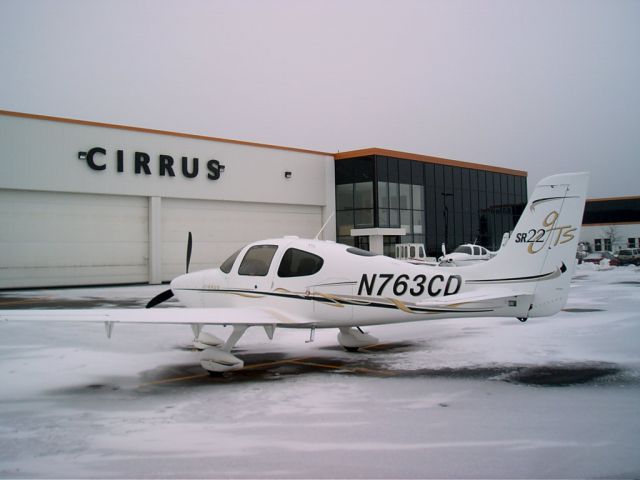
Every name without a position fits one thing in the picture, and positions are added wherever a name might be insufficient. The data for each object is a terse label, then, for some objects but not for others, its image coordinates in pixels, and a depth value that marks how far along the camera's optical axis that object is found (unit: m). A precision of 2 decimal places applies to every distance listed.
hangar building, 26.95
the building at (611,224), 73.06
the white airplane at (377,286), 7.98
